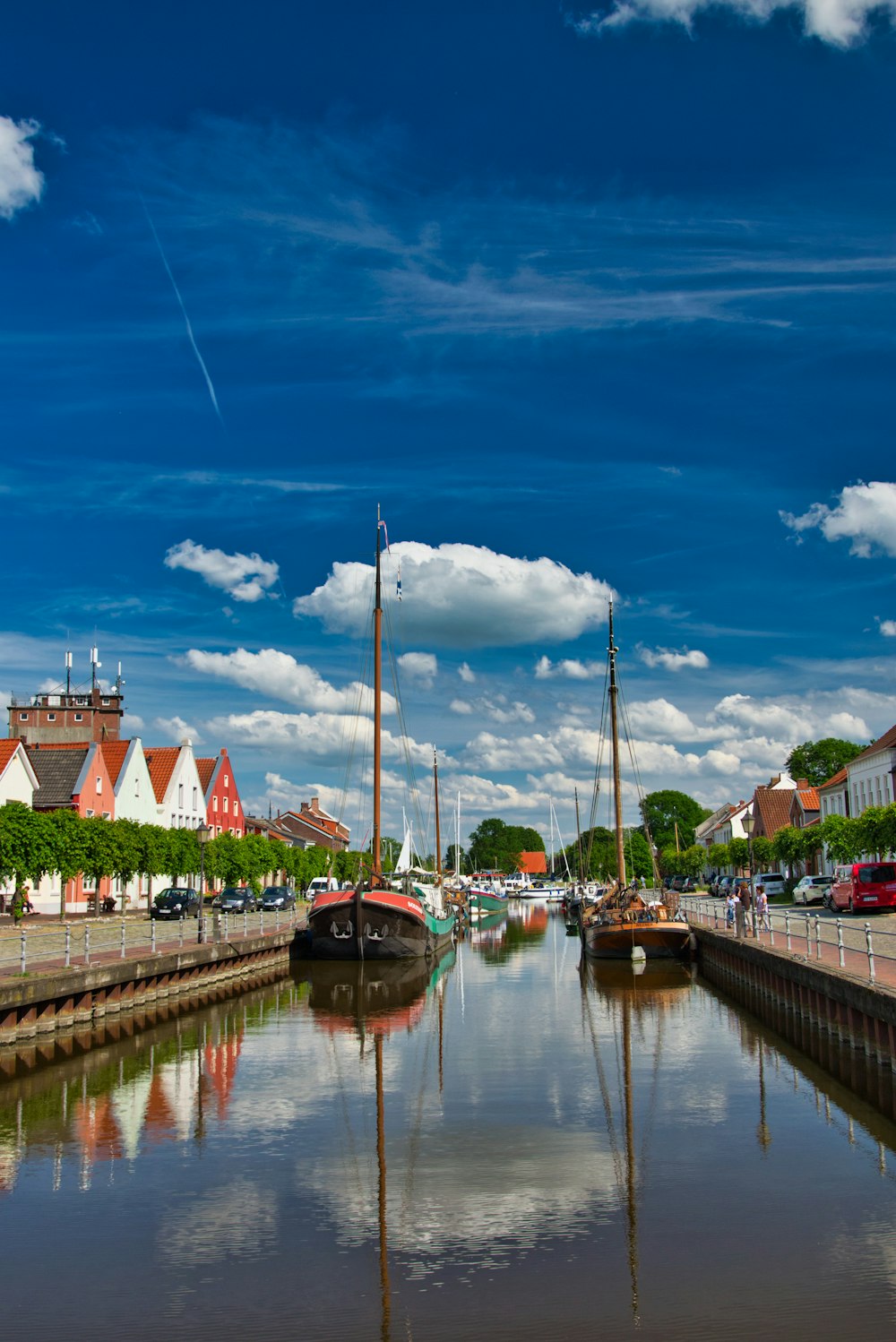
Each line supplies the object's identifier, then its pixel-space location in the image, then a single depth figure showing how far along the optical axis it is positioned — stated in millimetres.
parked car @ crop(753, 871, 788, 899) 79750
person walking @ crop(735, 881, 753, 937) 38062
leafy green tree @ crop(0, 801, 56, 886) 41469
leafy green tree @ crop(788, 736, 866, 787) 127938
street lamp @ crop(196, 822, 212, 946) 33416
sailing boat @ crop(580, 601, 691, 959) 43781
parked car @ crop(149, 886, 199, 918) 54312
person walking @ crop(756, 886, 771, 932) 40525
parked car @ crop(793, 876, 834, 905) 64375
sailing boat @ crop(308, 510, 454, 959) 42125
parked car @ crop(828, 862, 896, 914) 45750
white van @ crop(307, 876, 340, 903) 88162
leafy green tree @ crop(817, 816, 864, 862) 59406
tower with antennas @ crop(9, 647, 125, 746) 87688
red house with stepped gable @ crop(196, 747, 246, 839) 90438
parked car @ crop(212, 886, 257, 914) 62500
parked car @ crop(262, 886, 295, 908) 68438
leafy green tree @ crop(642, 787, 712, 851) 169375
